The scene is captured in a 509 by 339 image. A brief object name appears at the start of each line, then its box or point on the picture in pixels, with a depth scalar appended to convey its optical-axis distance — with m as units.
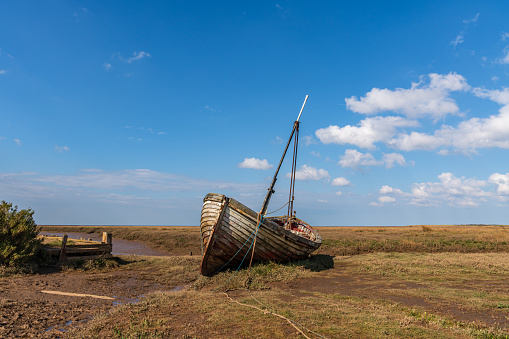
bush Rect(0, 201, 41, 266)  13.49
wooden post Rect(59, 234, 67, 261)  15.87
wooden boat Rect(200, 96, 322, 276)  13.26
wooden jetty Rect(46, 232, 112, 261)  16.03
